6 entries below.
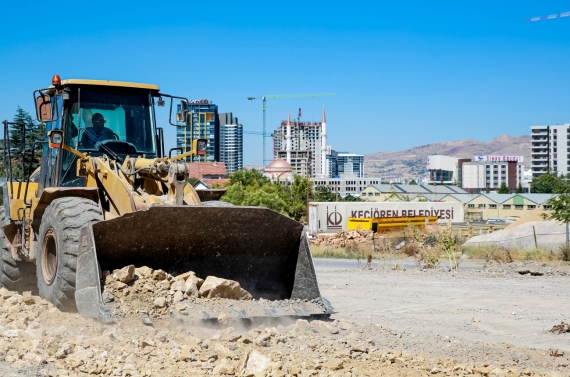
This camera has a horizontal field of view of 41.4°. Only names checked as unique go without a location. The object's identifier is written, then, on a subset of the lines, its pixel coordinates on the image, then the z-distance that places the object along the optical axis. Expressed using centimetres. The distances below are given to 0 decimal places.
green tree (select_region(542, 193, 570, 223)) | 2247
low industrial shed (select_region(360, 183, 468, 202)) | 12128
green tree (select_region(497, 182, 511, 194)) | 15862
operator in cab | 1073
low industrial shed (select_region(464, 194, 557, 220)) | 9669
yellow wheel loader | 913
